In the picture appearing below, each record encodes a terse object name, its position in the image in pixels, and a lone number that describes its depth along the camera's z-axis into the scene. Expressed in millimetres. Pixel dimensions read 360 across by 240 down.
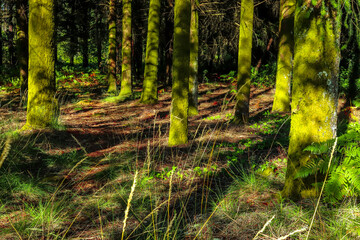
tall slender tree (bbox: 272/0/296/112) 9328
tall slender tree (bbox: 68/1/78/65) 20234
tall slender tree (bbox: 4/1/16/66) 19966
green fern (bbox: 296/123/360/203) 2438
